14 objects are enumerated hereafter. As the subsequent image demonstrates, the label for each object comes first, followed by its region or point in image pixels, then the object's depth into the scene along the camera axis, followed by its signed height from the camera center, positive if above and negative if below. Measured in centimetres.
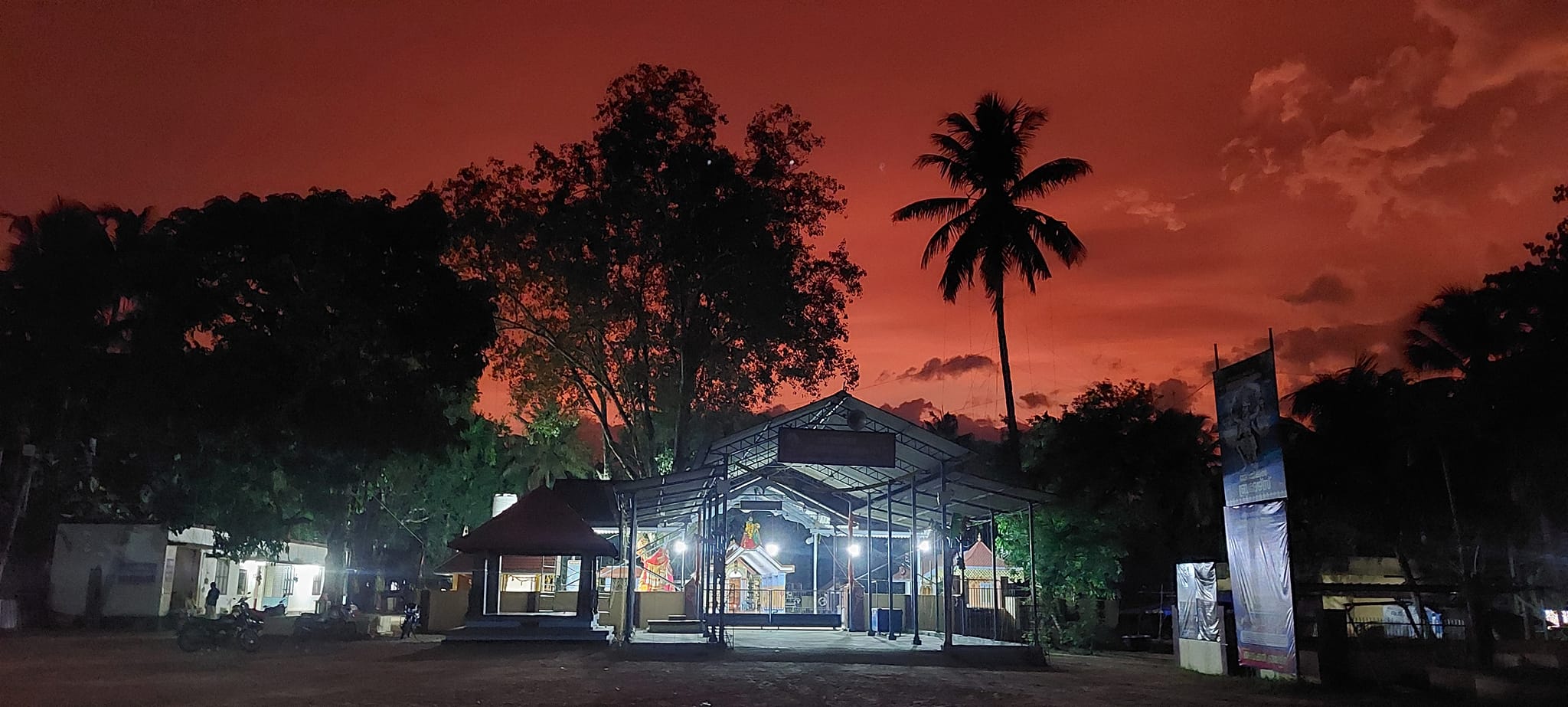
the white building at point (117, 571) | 2930 -64
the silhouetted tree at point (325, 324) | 2341 +522
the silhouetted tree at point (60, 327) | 2536 +563
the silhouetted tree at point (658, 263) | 2784 +784
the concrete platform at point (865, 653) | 1770 -177
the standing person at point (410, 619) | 2647 -179
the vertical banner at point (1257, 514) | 1459 +56
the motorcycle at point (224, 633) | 1944 -159
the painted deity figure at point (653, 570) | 2698 -51
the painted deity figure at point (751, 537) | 2694 +36
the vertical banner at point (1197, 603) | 1709 -86
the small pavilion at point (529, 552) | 2159 -4
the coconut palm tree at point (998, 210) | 2805 +932
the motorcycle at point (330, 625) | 2398 -180
